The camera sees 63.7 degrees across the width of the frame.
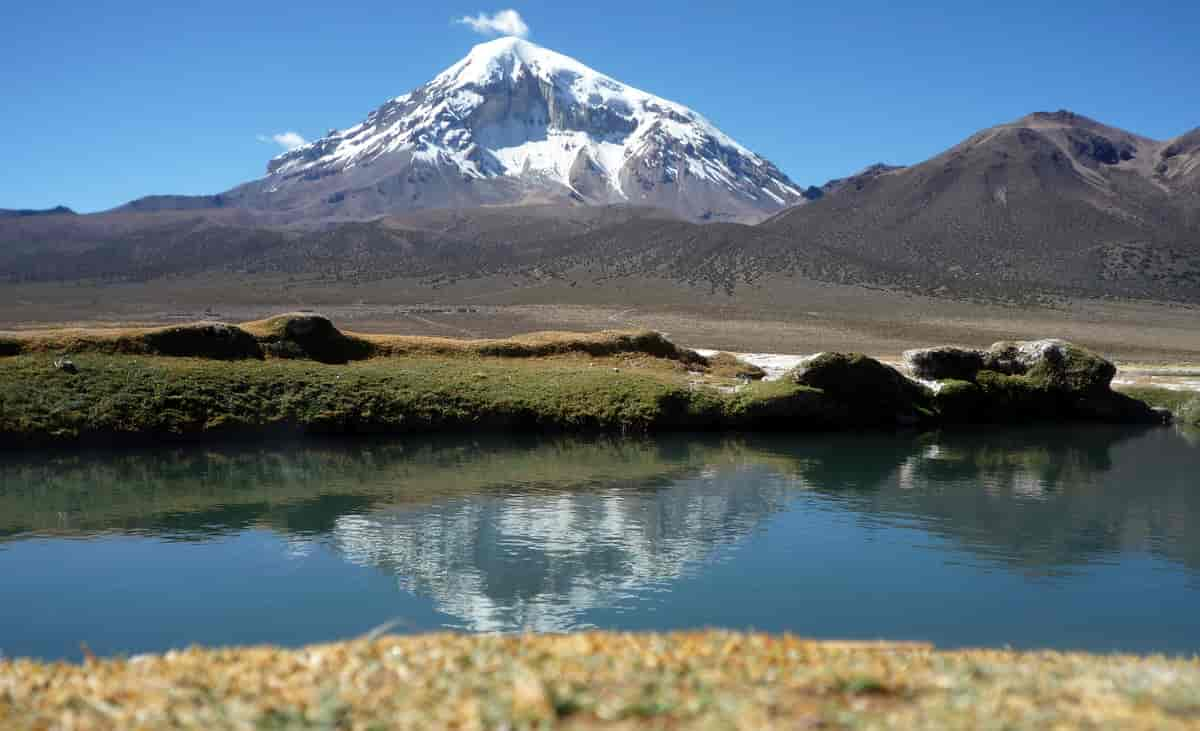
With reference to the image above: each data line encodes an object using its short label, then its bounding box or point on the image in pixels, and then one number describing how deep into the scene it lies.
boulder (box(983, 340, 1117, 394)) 43.00
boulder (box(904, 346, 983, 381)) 42.66
